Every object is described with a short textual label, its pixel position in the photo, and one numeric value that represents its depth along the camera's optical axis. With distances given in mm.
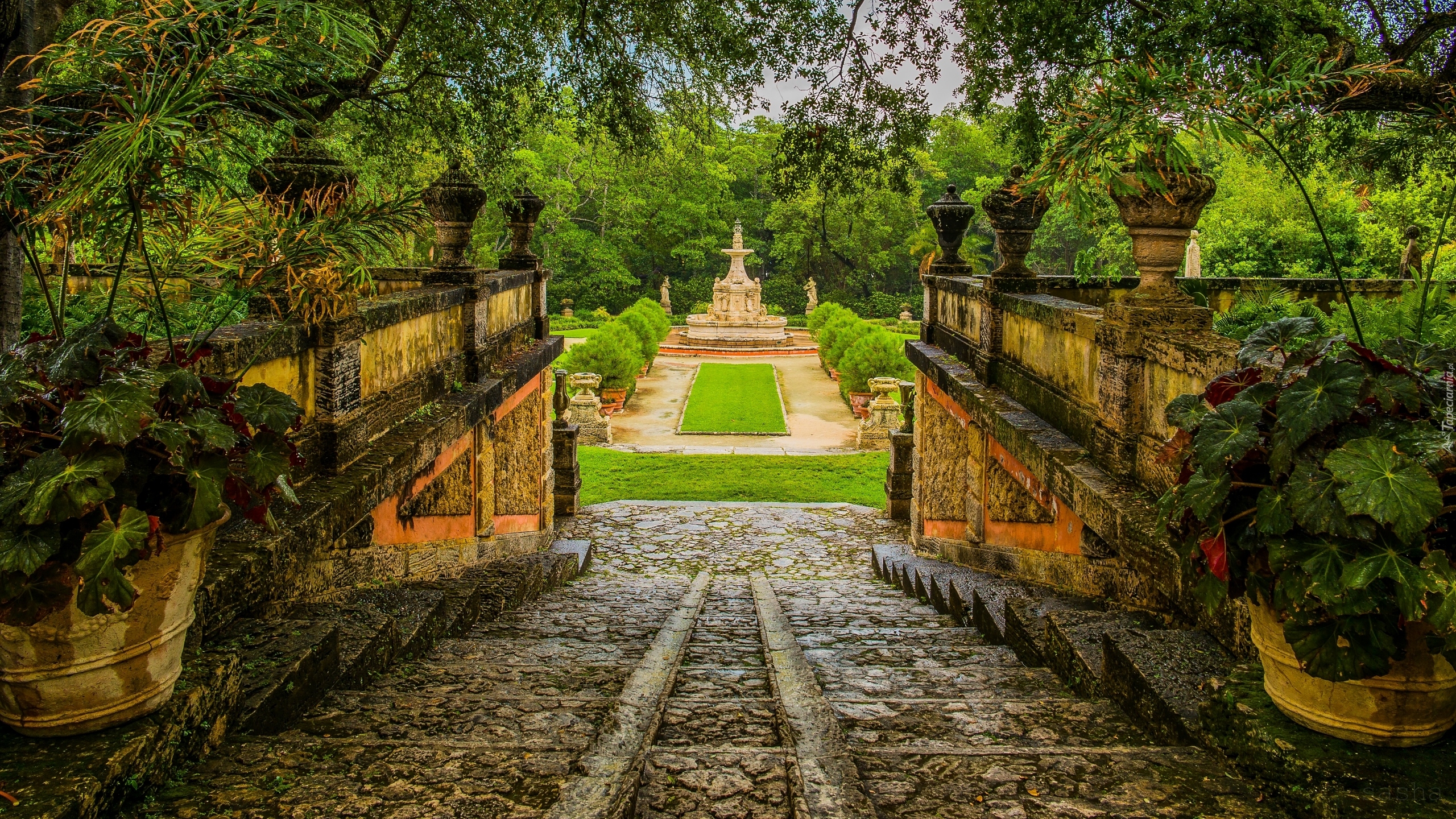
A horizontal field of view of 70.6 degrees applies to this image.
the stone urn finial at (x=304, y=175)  5332
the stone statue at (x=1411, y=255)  11273
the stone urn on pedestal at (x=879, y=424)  20875
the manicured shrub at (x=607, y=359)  24094
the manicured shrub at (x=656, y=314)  35219
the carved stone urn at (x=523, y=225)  11156
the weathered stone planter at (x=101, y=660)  2693
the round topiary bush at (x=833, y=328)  30252
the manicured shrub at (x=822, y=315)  37531
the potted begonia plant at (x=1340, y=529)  2451
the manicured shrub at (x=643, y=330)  30891
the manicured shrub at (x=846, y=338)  27312
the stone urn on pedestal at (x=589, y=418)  20875
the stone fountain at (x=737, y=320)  39625
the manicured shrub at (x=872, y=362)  24250
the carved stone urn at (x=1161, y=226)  4805
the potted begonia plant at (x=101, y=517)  2566
